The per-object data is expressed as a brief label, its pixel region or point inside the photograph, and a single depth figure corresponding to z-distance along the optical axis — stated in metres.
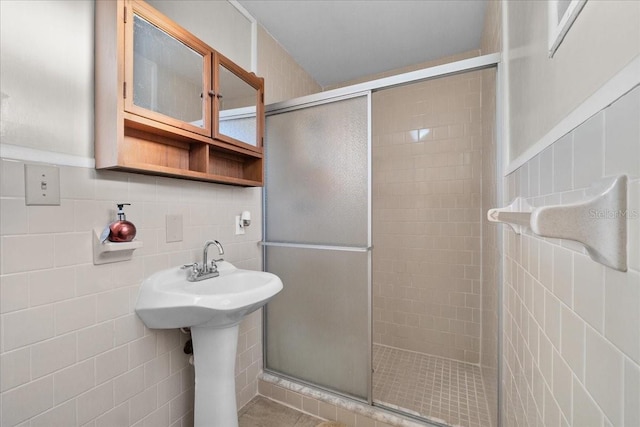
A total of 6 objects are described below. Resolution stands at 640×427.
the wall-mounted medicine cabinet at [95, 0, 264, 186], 1.00
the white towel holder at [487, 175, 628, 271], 0.35
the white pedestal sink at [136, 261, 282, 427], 1.07
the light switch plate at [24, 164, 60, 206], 0.87
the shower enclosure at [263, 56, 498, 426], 1.57
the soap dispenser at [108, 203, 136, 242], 1.03
